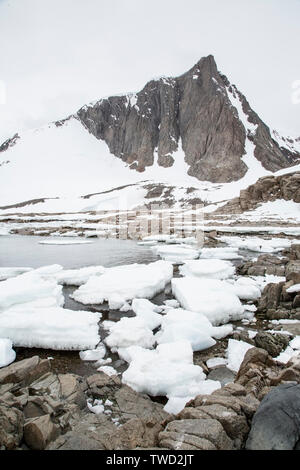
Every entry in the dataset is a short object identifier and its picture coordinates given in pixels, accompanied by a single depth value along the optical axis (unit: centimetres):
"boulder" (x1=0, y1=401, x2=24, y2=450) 288
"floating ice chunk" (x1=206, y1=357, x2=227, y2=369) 522
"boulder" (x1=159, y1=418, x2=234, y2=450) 285
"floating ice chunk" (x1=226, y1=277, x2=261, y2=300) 873
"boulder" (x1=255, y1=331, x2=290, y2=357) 546
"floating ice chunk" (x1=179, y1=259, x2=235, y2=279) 1148
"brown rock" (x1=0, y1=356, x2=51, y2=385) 442
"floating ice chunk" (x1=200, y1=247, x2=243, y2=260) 1589
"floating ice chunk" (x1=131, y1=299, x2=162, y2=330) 674
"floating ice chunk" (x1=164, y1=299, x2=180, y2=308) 837
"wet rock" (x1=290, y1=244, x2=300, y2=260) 1425
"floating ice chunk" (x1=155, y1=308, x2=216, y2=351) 593
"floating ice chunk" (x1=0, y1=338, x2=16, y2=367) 519
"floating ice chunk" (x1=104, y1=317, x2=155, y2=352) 587
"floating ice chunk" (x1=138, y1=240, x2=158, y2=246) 2344
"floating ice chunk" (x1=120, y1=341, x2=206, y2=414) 441
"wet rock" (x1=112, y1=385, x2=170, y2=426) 380
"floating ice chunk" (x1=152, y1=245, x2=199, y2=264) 1573
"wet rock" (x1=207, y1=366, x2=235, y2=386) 472
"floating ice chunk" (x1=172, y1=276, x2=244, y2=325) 726
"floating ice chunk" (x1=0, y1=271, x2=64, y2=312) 781
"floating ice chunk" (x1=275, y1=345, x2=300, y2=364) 507
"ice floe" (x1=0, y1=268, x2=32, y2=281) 1180
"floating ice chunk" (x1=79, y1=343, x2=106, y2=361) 552
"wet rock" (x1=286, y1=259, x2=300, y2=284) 897
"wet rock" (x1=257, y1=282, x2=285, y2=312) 793
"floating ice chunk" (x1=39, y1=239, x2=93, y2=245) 2414
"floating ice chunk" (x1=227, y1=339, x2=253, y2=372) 515
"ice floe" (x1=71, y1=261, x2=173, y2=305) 884
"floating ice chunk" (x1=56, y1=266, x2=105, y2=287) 1087
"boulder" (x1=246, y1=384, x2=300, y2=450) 271
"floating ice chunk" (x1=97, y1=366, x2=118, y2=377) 496
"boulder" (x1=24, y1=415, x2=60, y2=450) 297
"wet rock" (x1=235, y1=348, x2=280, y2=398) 409
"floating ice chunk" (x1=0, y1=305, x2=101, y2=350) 593
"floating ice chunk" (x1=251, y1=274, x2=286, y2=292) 984
